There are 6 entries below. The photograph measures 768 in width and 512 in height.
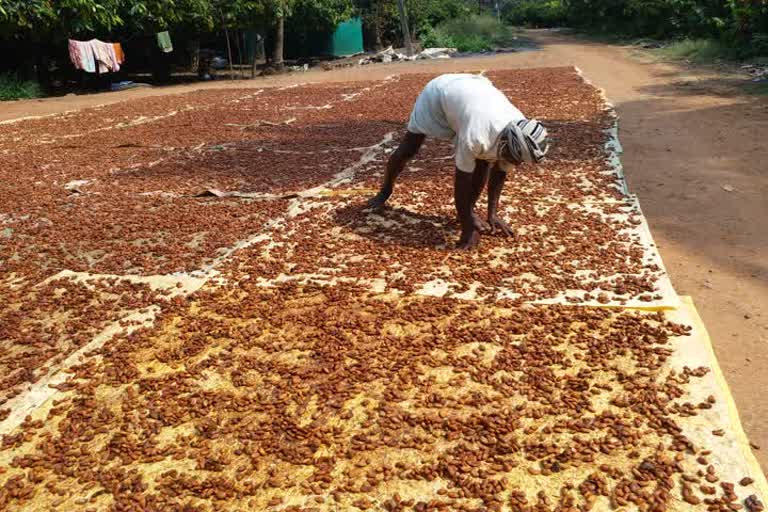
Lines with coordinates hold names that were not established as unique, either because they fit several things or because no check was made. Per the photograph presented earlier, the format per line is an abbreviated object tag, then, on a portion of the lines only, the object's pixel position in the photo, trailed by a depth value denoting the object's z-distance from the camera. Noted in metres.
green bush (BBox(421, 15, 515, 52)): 24.69
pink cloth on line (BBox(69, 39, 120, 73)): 16.78
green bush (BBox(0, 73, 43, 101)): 15.73
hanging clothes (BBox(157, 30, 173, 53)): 18.33
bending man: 3.68
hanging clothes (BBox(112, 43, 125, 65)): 17.83
